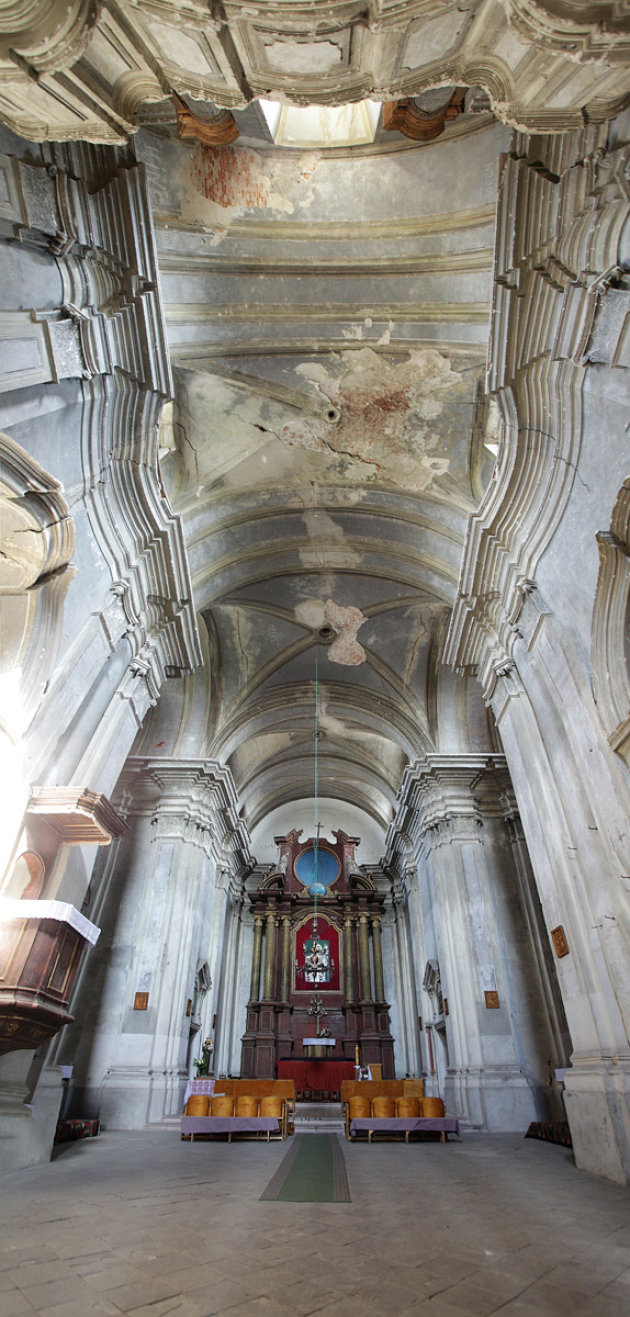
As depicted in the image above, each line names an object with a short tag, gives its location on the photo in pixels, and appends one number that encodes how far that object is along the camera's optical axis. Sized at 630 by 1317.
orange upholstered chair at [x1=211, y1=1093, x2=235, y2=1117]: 8.52
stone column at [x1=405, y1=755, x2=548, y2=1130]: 9.80
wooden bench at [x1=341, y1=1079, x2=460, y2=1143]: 8.05
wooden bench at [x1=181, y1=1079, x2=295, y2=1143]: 7.91
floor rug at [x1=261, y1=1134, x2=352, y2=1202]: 4.54
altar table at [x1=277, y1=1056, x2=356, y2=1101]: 16.30
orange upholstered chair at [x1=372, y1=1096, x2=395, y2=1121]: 8.69
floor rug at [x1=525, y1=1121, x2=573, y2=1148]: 7.60
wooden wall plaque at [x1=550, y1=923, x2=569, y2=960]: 6.32
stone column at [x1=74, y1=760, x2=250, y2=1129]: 9.76
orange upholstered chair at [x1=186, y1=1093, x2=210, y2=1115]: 8.56
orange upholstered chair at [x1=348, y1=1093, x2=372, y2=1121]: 8.66
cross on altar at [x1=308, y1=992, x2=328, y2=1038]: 16.95
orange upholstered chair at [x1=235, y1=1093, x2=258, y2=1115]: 8.59
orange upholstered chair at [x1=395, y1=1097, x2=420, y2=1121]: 8.47
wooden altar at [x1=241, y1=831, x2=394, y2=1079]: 16.84
